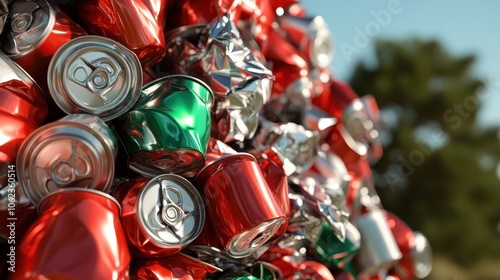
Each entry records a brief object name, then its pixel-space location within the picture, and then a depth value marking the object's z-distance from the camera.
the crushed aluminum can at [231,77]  0.76
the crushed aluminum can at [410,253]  1.01
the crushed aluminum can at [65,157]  0.68
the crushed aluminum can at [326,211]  0.81
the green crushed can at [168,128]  0.70
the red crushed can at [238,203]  0.72
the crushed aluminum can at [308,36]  0.94
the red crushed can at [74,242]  0.65
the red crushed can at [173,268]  0.69
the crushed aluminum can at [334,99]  0.98
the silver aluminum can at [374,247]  0.95
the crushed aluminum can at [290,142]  0.82
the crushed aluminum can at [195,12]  0.79
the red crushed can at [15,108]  0.67
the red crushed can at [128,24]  0.73
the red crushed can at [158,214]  0.69
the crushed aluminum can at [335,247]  0.86
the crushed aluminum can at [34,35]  0.71
